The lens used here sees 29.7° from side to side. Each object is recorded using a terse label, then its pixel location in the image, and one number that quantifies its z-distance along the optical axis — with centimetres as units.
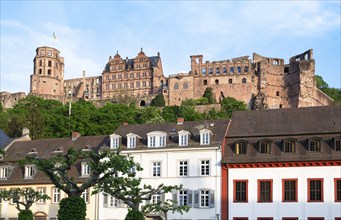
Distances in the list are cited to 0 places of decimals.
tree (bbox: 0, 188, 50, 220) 5538
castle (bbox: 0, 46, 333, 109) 15288
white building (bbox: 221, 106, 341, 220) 5516
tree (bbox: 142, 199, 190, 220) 4820
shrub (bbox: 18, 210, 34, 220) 5166
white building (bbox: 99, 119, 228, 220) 5950
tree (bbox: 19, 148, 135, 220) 4156
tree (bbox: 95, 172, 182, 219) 4484
